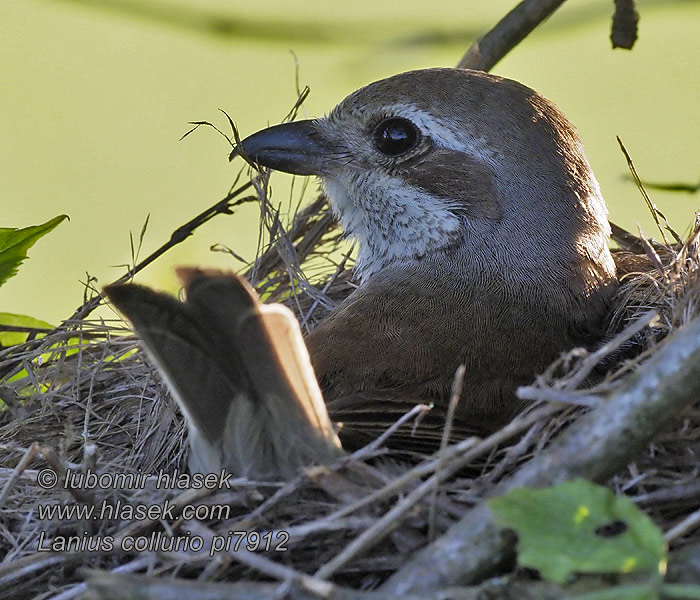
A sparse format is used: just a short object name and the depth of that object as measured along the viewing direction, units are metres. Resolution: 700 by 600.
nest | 3.88
